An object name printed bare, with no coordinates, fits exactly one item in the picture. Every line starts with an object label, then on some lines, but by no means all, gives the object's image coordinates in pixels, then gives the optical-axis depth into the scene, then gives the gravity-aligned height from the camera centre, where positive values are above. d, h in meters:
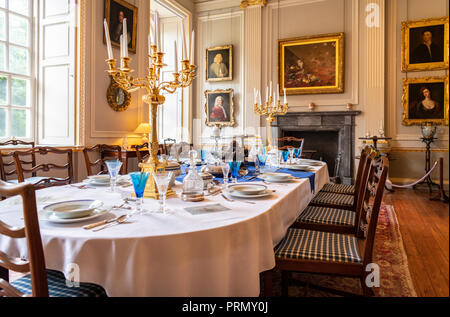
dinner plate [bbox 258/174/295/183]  2.01 -0.17
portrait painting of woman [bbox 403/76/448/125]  5.50 +0.96
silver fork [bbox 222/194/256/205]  1.39 -0.22
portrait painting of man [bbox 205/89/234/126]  6.81 +1.01
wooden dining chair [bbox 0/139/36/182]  3.47 -0.09
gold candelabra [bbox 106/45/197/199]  1.47 +0.31
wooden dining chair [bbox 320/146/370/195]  3.01 -0.36
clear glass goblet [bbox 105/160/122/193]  1.54 -0.08
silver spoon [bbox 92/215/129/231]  1.01 -0.23
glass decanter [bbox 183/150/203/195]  1.51 -0.15
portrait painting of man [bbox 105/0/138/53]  4.66 +2.09
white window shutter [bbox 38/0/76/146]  4.30 +1.12
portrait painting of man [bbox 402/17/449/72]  5.46 +1.95
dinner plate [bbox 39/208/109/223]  1.04 -0.22
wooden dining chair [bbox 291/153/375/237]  1.95 -0.44
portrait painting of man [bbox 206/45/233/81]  6.81 +2.00
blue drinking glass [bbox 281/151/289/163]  3.03 -0.02
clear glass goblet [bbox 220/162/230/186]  1.81 -0.09
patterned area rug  1.92 -0.85
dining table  0.90 -0.30
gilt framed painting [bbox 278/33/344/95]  5.95 +1.76
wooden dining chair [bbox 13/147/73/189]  2.14 -0.11
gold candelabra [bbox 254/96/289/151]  3.34 +0.49
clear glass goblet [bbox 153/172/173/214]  1.15 -0.11
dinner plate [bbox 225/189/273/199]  1.47 -0.20
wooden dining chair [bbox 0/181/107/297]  0.78 -0.25
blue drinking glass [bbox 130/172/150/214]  1.17 -0.12
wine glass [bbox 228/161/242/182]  1.90 -0.09
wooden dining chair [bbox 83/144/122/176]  3.86 +0.01
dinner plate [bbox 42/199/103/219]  1.06 -0.21
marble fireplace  5.94 +0.42
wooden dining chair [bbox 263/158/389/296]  1.38 -0.47
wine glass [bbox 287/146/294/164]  3.08 +0.01
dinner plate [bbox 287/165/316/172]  2.63 -0.12
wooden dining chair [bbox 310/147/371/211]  2.45 -0.39
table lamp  5.05 +0.40
